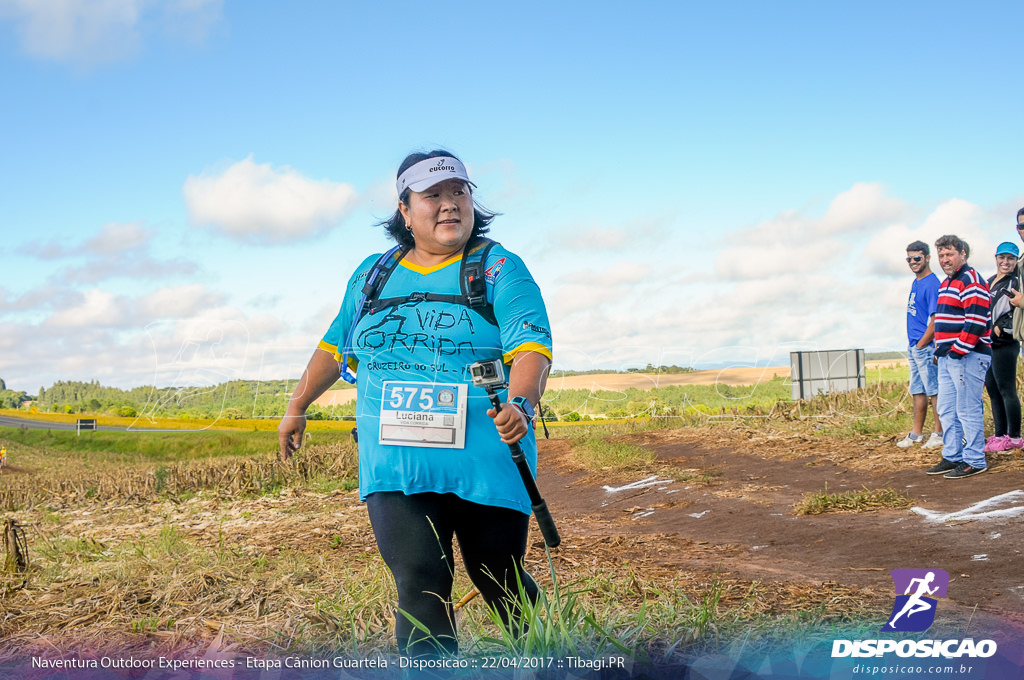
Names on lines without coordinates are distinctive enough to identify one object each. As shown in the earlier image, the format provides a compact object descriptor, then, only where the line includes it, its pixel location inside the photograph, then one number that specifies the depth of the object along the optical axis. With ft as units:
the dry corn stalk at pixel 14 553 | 21.27
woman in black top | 30.40
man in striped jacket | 28.02
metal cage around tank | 63.62
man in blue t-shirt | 32.83
